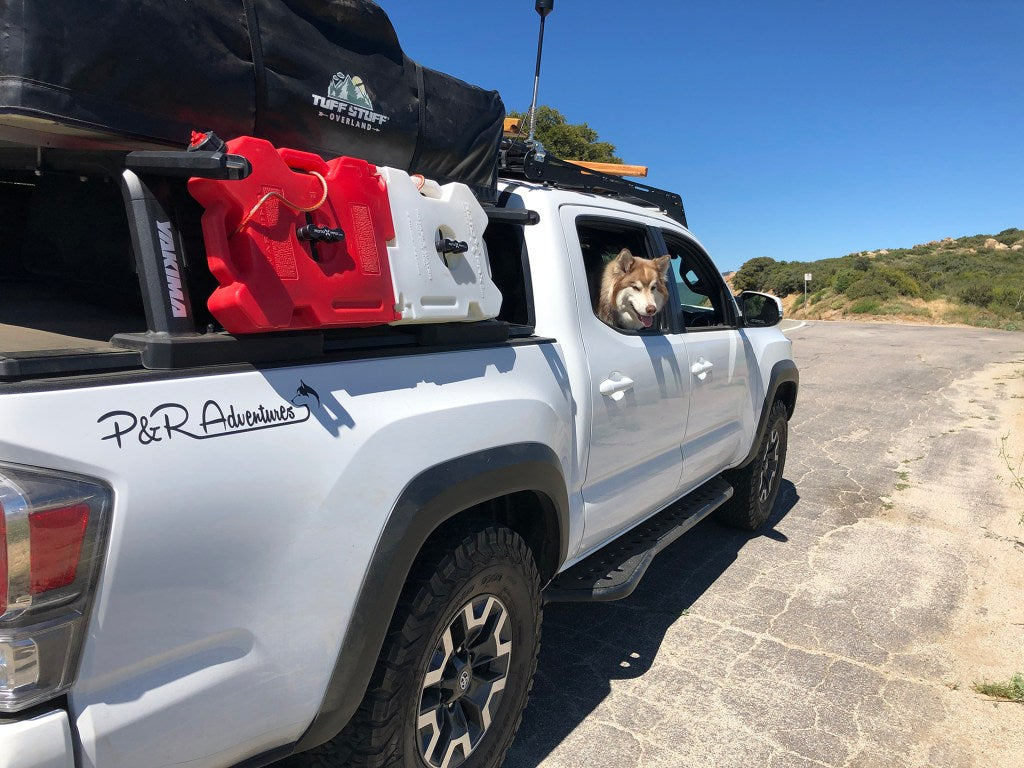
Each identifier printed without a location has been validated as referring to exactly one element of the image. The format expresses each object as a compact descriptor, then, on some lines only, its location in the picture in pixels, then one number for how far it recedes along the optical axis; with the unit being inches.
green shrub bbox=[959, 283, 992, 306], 1445.6
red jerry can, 62.1
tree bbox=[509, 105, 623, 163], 1110.3
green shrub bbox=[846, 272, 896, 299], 1560.0
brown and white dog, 142.1
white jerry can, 77.8
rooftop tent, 57.5
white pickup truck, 51.5
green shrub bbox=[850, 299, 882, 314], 1419.8
